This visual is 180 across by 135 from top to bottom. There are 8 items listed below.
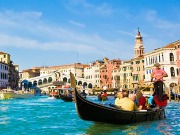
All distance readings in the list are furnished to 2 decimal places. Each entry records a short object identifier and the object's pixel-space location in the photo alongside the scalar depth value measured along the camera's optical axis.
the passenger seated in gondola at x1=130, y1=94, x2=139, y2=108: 8.73
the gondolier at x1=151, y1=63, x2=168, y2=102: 9.30
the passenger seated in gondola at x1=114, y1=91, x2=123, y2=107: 8.02
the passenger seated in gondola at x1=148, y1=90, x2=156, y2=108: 10.13
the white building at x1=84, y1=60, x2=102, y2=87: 61.77
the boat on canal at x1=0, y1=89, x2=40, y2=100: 31.92
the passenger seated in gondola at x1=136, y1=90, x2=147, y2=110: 8.71
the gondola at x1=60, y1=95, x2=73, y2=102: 26.63
